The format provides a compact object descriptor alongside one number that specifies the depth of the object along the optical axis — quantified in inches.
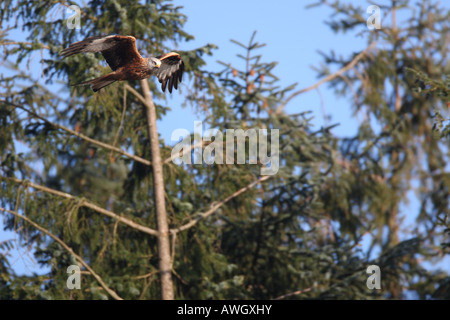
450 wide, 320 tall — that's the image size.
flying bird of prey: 483.2
